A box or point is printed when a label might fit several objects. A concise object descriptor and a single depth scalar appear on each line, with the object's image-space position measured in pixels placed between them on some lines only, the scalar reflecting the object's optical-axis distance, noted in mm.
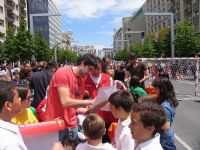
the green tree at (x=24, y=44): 25952
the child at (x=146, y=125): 1410
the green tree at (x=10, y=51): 26108
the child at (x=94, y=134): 1744
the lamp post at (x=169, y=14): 17401
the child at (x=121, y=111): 1816
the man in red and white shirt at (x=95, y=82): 3012
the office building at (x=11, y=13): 35368
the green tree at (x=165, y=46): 29789
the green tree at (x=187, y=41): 21464
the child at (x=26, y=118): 2150
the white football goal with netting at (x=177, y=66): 9550
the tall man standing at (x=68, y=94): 2086
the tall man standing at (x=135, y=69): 4892
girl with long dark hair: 2179
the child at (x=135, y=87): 3255
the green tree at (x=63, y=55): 54071
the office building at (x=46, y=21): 53462
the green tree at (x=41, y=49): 33612
